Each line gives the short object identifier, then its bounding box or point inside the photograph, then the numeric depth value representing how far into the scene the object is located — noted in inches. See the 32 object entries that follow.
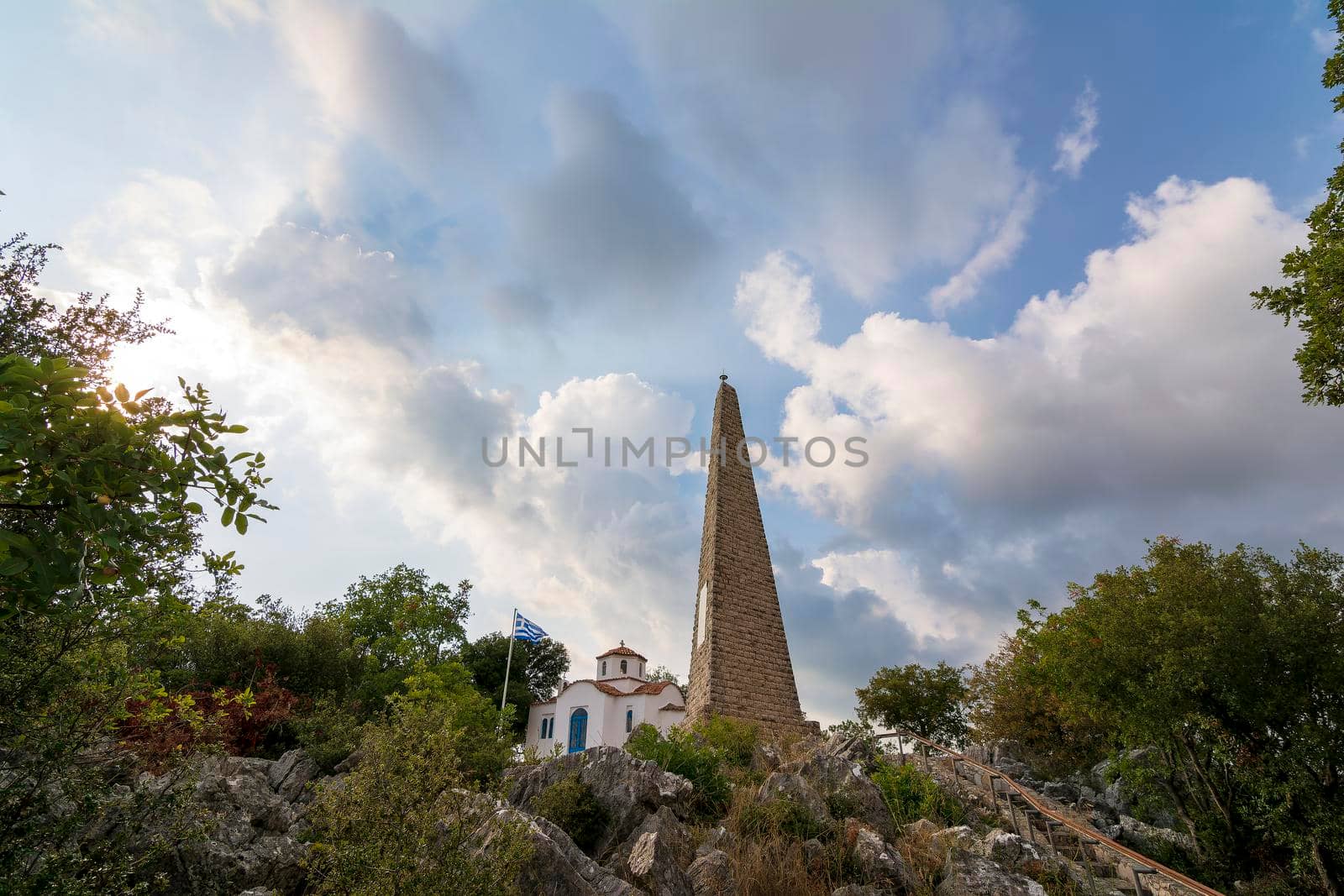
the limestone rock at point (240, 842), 263.9
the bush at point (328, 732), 517.0
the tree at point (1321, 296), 375.6
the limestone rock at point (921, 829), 413.1
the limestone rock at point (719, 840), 334.0
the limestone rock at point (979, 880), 312.2
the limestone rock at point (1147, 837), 619.2
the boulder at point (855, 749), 607.5
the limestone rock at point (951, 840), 378.6
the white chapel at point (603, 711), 1349.7
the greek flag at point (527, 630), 1043.9
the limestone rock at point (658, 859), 271.7
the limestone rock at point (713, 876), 281.3
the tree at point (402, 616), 1193.4
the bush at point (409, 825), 192.9
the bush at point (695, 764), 429.4
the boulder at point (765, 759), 568.1
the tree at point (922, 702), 1072.2
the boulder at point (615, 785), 351.9
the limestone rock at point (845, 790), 426.6
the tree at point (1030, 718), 884.6
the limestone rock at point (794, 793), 405.1
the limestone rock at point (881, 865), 331.6
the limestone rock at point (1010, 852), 368.2
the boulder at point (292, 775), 442.2
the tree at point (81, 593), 122.3
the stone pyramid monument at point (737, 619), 742.5
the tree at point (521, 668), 1588.3
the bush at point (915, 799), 476.7
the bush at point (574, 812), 345.3
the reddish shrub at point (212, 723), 268.2
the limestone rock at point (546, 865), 230.5
